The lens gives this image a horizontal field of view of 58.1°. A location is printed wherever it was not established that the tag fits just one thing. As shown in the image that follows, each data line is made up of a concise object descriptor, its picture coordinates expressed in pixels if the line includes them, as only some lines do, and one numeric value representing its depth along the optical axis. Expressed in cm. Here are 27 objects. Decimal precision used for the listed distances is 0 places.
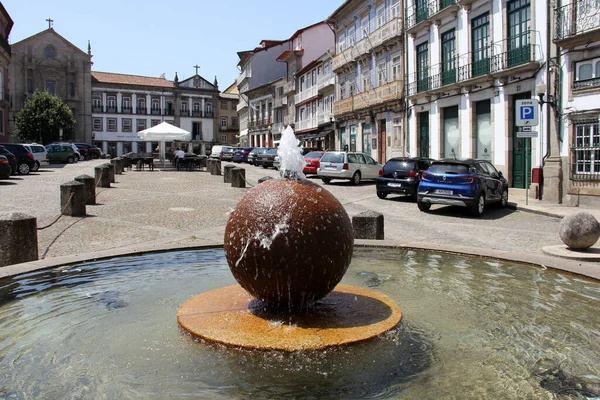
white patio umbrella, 3203
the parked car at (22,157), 2594
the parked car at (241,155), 4625
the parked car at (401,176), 1794
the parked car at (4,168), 2108
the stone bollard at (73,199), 1159
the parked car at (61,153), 3969
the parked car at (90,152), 4994
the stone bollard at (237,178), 2059
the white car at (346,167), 2395
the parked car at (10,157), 2425
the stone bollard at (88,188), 1328
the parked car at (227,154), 4969
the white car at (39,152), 3175
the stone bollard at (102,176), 1902
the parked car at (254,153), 4050
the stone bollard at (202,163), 3343
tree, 5825
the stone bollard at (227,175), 2255
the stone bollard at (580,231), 786
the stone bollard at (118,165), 2672
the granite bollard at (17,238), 680
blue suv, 1439
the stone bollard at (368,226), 856
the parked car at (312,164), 2786
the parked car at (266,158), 3738
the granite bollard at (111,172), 1980
